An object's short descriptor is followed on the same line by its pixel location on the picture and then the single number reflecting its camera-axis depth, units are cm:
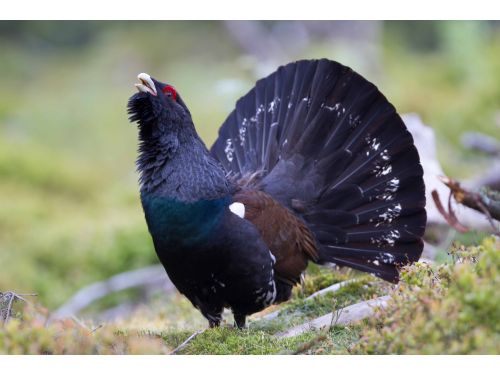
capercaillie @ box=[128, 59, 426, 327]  1080
